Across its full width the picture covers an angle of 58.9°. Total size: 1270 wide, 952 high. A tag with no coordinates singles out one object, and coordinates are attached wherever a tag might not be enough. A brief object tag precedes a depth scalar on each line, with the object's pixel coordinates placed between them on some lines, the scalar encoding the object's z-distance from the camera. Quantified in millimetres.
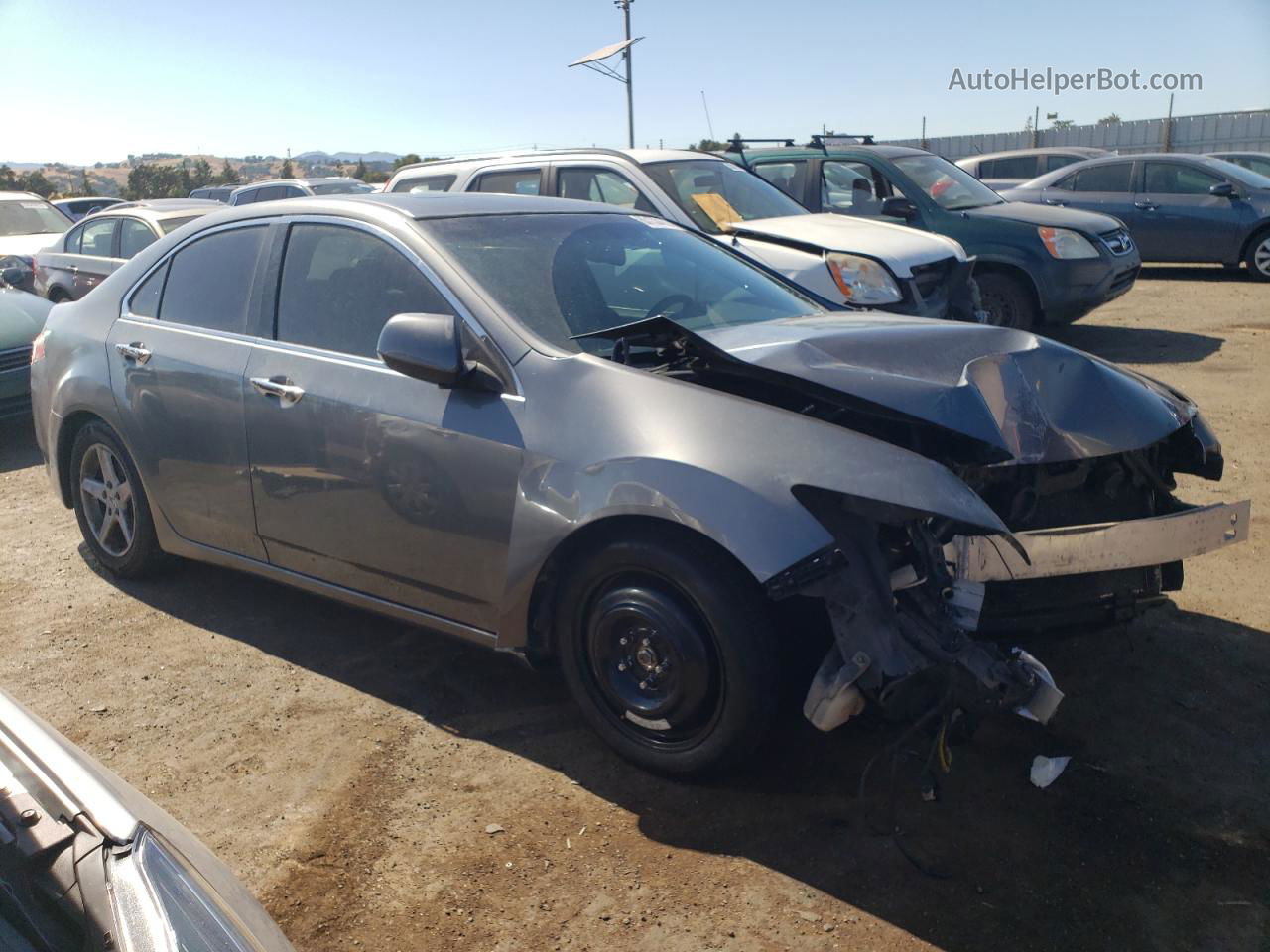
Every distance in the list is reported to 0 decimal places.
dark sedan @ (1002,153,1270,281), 13719
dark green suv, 9773
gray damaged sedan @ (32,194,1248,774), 3014
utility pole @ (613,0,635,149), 21141
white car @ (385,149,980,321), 7363
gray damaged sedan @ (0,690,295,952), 1589
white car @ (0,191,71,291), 15562
